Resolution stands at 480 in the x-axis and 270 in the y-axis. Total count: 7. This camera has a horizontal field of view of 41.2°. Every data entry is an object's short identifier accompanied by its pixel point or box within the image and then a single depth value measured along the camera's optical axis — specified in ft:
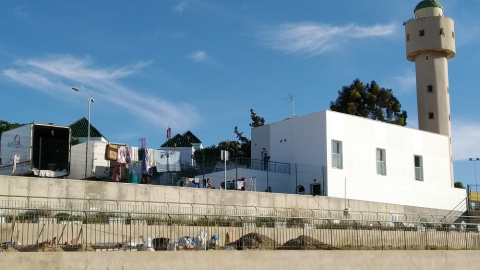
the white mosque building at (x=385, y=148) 133.08
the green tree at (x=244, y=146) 214.46
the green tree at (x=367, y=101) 202.08
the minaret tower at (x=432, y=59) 174.60
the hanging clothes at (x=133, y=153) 130.40
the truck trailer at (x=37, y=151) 107.55
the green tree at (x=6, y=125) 227.81
